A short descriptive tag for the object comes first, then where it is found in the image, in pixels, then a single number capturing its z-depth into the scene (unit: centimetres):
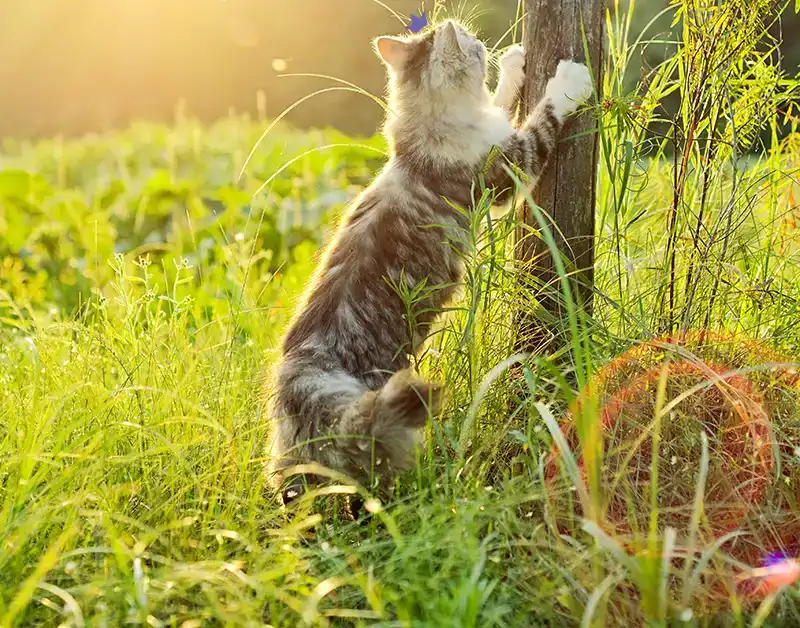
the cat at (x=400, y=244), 231
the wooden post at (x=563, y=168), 267
